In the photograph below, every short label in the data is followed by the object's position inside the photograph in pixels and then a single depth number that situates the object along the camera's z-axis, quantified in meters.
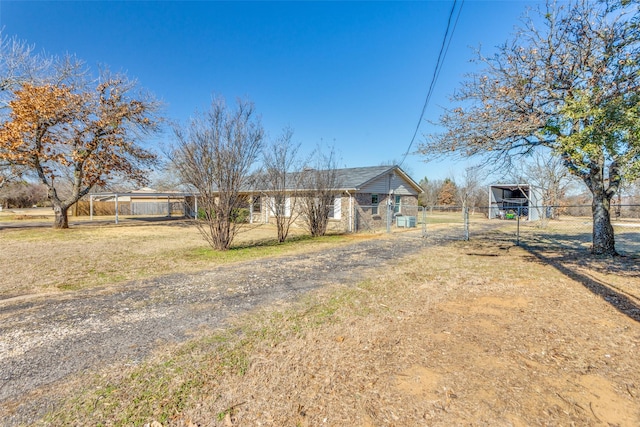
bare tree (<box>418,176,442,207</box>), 45.38
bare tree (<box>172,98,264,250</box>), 8.62
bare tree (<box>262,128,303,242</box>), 11.81
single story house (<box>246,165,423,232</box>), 15.65
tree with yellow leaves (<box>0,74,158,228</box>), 13.76
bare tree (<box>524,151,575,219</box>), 19.09
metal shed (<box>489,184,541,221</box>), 23.75
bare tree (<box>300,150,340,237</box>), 13.57
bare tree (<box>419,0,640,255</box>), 4.98
